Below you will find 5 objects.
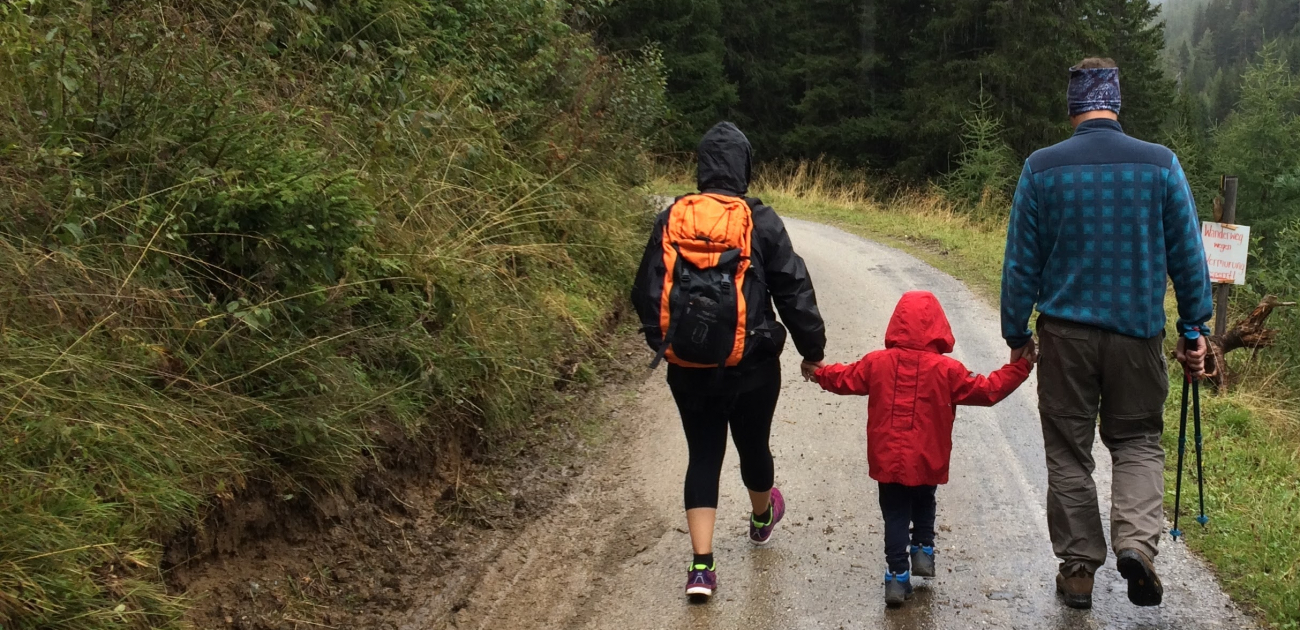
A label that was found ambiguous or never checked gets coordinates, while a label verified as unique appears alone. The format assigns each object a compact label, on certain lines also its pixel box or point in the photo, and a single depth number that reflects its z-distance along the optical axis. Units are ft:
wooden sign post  24.86
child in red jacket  12.89
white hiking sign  23.59
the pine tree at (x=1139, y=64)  120.78
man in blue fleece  12.21
